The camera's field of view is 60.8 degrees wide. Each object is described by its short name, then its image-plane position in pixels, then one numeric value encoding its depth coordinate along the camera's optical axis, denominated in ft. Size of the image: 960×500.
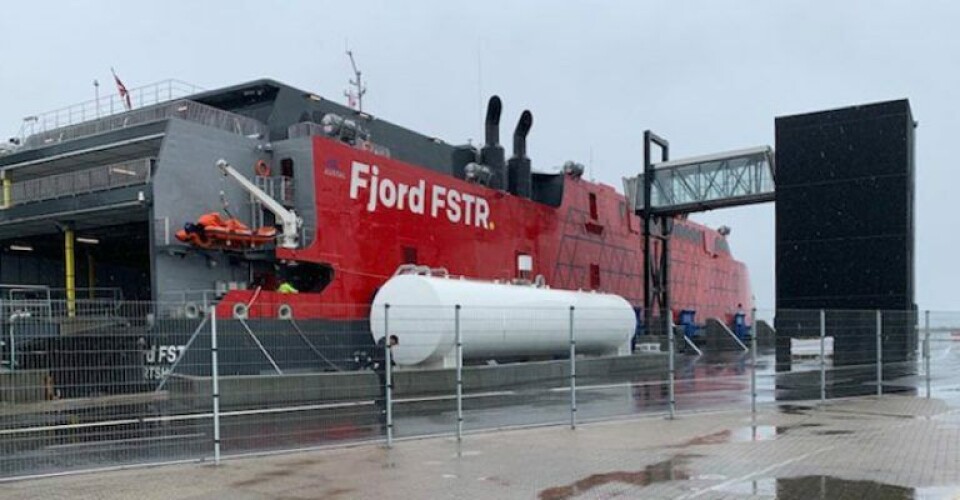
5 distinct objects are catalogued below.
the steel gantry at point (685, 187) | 110.52
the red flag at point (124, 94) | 83.31
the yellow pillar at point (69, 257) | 76.74
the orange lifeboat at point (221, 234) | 62.90
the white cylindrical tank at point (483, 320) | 64.54
